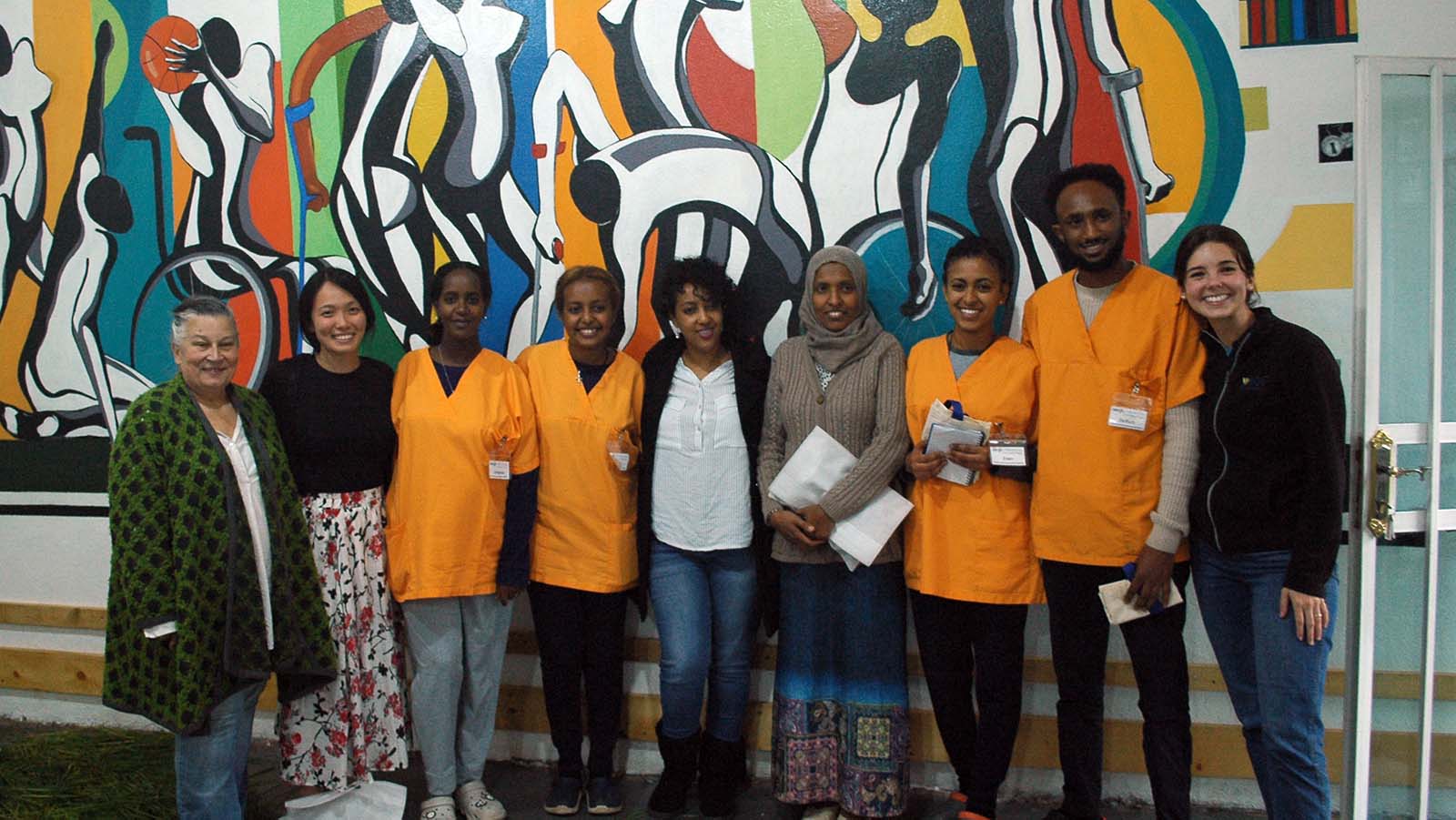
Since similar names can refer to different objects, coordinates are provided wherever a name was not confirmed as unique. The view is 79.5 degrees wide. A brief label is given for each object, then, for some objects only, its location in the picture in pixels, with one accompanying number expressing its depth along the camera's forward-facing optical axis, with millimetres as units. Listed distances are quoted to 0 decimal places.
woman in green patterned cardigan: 2260
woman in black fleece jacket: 2072
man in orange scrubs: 2299
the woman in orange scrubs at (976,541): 2494
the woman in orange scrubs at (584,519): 2793
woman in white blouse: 2756
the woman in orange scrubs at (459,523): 2672
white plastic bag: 2674
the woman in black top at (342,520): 2611
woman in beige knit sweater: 2648
